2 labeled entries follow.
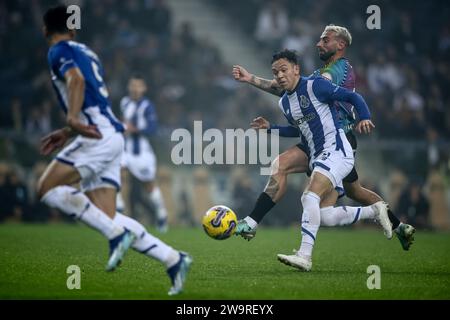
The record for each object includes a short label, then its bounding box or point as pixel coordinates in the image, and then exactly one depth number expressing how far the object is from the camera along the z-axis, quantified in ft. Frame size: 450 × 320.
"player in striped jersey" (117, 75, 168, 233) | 56.13
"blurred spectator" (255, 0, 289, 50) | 82.07
